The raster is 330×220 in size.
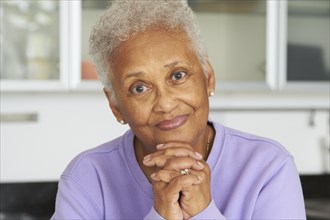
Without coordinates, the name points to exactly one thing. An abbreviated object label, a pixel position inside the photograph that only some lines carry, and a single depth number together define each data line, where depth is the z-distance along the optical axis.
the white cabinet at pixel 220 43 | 2.43
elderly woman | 1.32
